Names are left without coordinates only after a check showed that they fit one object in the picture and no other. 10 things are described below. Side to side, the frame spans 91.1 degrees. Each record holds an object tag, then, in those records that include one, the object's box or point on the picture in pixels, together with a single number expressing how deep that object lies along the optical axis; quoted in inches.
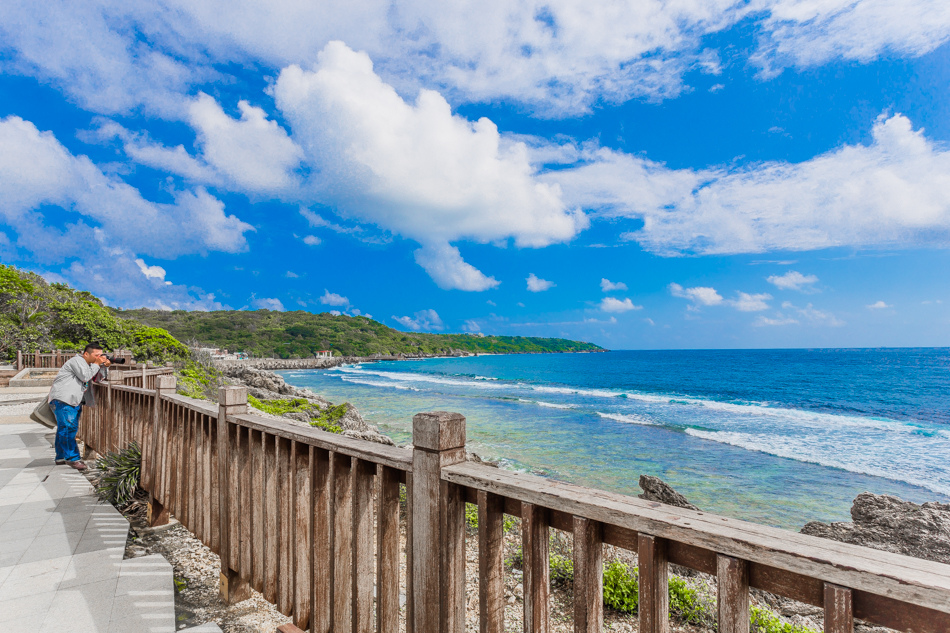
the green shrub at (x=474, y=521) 218.1
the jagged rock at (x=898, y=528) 246.4
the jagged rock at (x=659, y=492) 301.6
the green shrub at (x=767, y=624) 146.4
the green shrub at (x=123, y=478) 202.8
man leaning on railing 250.5
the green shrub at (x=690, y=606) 157.2
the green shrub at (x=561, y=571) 169.9
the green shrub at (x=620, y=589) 154.9
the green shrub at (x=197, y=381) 525.8
